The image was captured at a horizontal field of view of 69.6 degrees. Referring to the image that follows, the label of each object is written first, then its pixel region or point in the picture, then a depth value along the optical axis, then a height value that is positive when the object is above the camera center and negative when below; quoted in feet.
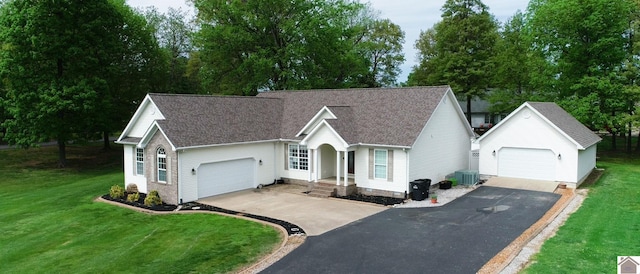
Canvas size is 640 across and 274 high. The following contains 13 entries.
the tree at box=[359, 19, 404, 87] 176.45 +26.49
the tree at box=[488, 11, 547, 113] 123.65 +12.93
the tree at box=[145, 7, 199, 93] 164.14 +32.52
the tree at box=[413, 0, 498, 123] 148.26 +23.59
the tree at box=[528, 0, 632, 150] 107.04 +16.28
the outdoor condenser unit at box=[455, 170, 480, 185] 80.07 -9.98
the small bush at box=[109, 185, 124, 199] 76.72 -11.66
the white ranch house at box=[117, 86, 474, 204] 71.20 -3.35
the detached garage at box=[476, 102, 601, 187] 77.15 -4.95
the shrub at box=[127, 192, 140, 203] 73.23 -11.86
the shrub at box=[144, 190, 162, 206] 69.77 -11.63
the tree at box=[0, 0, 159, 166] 107.45 +13.67
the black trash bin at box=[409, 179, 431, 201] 68.95 -10.43
